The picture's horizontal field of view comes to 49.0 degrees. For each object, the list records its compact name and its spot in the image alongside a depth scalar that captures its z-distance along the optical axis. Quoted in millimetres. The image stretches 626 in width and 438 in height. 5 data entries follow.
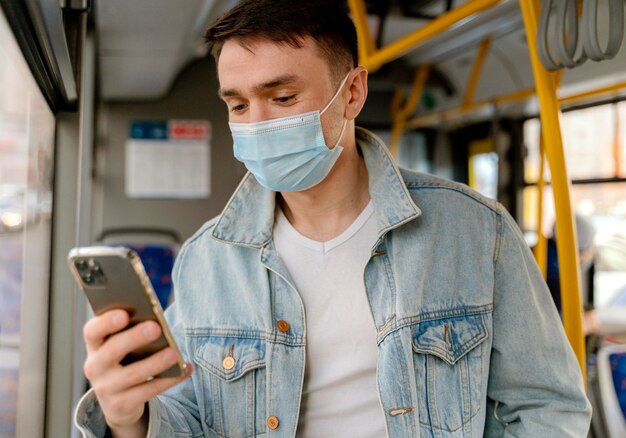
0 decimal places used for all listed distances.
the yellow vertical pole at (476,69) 5121
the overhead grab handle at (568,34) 1791
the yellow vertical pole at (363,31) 2830
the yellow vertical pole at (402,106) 6242
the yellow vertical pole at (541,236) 2578
